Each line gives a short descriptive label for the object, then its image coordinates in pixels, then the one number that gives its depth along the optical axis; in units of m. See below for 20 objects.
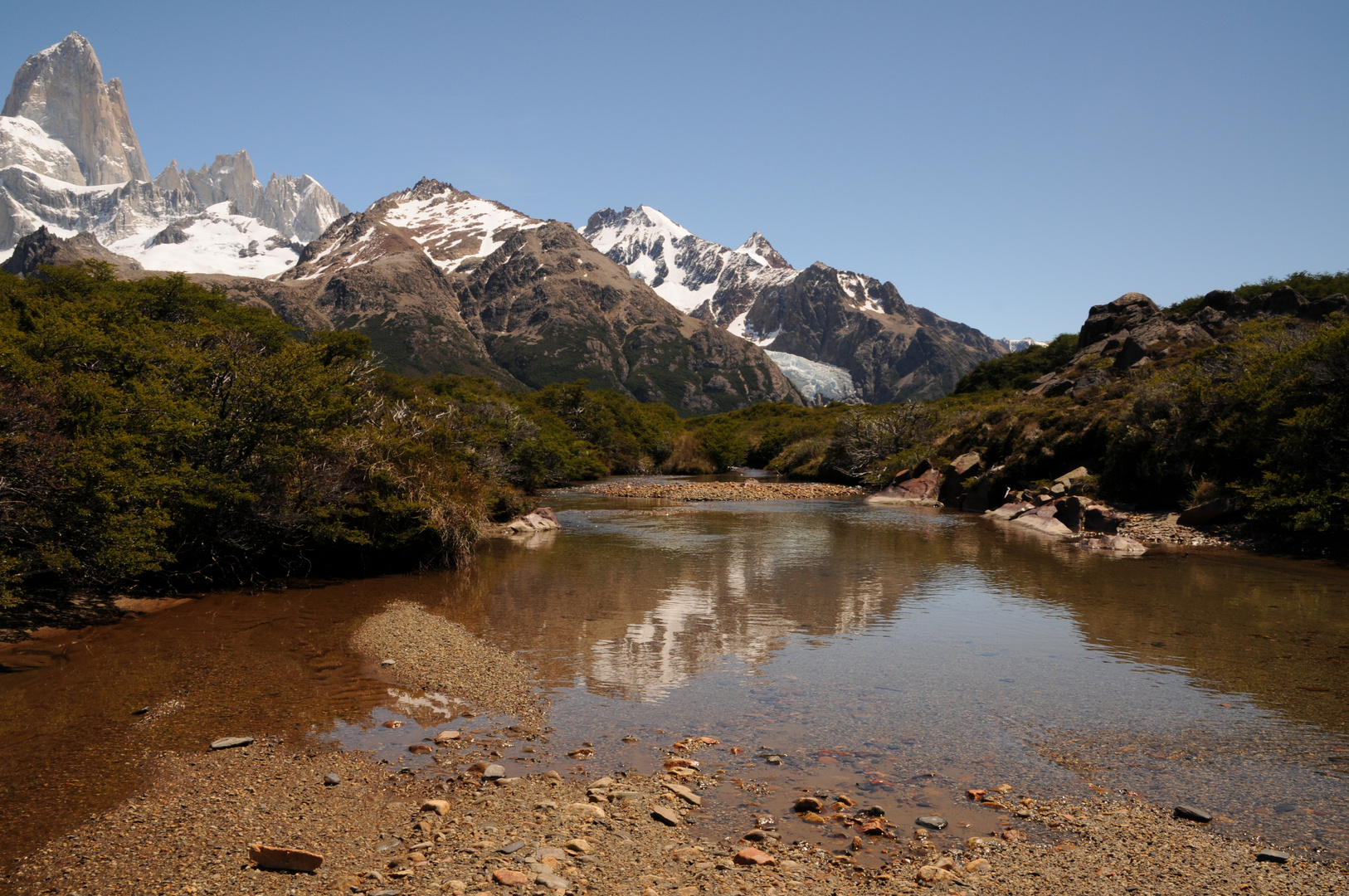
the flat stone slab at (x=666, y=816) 8.49
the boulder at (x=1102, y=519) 35.48
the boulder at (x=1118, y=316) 69.19
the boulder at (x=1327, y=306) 48.36
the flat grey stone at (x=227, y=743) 10.66
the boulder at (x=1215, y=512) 32.81
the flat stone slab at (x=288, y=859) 7.29
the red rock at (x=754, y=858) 7.57
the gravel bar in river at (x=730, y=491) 61.91
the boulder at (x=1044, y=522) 38.18
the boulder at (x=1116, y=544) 31.16
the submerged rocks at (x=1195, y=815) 8.65
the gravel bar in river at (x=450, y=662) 13.20
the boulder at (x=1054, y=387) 59.00
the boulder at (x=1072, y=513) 37.75
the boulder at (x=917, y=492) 56.94
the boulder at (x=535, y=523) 37.66
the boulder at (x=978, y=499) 50.59
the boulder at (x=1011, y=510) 43.97
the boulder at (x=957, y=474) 53.84
